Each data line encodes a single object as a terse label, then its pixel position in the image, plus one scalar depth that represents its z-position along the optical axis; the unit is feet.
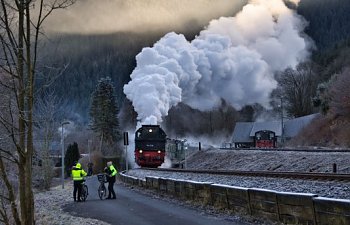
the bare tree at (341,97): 179.83
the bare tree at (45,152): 124.98
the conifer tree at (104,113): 333.62
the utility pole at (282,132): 269.69
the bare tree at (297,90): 317.01
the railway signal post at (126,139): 129.95
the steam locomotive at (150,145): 149.59
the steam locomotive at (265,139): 239.30
